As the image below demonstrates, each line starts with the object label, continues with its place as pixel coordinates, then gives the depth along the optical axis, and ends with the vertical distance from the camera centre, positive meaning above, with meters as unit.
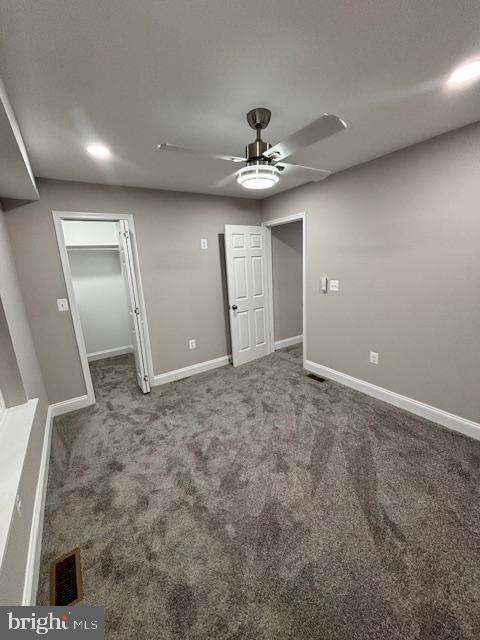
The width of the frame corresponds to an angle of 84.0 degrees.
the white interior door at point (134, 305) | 3.01 -0.41
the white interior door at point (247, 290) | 3.71 -0.39
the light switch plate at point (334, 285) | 3.16 -0.31
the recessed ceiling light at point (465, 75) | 1.34 +0.92
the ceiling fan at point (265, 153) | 1.34 +0.61
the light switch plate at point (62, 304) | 2.84 -0.32
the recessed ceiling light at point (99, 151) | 1.98 +0.92
